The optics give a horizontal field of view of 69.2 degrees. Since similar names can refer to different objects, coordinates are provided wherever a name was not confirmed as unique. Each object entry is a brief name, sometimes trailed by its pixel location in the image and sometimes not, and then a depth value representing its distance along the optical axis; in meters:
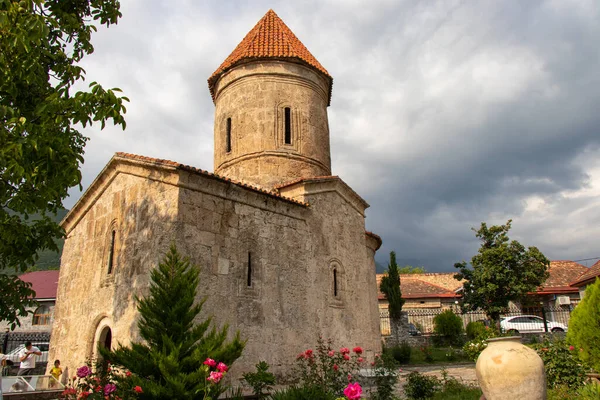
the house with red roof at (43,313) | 23.28
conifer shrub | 4.77
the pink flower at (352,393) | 3.60
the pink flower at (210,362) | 4.51
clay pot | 4.71
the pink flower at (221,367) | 4.32
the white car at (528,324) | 19.04
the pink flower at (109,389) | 4.91
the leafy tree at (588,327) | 7.19
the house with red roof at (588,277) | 15.80
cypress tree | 19.50
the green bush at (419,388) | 7.39
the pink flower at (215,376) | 4.23
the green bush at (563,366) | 7.57
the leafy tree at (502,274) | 17.14
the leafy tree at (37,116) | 4.77
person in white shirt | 9.87
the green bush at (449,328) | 18.81
